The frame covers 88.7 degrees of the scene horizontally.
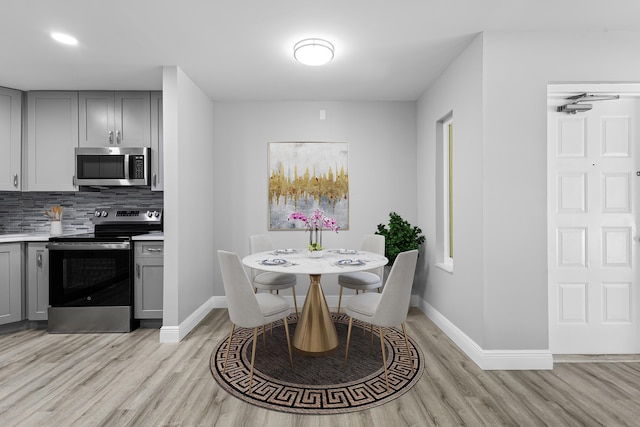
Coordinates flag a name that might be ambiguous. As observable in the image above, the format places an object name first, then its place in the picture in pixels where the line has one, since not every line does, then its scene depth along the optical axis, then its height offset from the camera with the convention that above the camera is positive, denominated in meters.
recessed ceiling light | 2.52 +1.38
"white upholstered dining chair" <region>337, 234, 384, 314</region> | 3.14 -0.63
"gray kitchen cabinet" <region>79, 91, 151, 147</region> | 3.61 +1.06
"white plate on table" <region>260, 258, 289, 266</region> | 2.50 -0.37
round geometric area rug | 2.06 -1.17
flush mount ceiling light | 2.54 +1.27
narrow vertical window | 3.53 +0.28
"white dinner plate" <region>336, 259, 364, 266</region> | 2.49 -0.37
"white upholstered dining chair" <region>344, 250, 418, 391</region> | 2.19 -0.58
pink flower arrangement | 2.87 -0.05
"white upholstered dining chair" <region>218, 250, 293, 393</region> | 2.16 -0.59
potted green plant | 3.68 -0.27
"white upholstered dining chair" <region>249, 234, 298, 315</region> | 3.18 -0.66
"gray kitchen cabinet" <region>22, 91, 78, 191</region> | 3.64 +0.77
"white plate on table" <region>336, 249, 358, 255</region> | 2.99 -0.35
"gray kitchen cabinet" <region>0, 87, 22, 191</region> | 3.53 +0.82
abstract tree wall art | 4.11 +0.44
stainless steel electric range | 3.23 -0.69
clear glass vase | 2.81 -0.29
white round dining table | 2.51 -0.77
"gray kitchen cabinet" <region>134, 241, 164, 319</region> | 3.28 -0.66
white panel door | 2.63 -0.08
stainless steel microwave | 3.51 +0.52
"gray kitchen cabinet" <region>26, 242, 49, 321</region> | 3.36 -0.69
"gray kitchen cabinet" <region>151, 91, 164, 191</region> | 3.56 +0.78
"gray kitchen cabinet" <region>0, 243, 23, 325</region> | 3.26 -0.69
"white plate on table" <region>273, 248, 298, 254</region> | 3.06 -0.35
